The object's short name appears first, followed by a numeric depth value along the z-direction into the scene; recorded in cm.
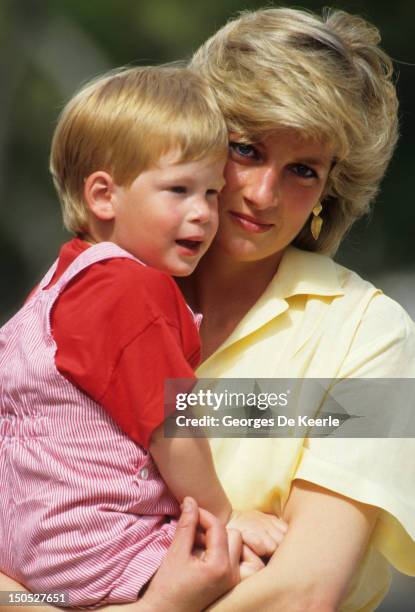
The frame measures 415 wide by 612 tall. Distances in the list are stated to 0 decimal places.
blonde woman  542
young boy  498
